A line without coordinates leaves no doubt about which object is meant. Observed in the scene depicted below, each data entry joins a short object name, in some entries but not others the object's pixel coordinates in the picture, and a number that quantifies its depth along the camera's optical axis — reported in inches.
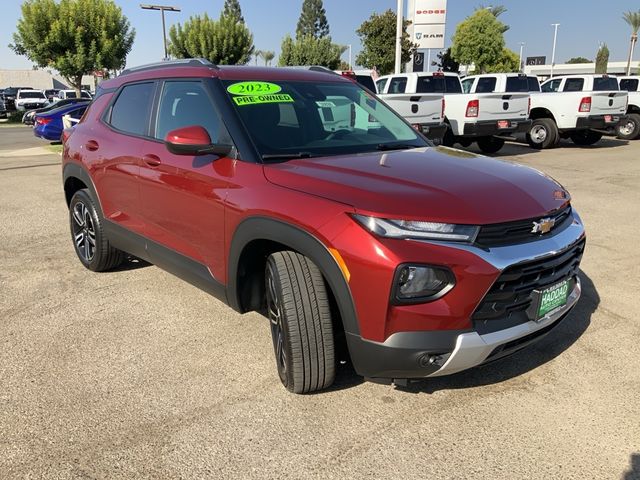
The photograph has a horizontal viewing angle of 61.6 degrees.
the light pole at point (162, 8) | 1409.9
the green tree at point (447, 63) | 1852.1
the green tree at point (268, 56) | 3410.4
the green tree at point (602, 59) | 2623.0
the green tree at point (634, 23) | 2132.1
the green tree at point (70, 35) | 1120.8
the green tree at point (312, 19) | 3127.5
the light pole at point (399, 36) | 736.3
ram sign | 1152.8
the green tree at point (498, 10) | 2228.1
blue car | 666.8
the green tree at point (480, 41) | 1680.6
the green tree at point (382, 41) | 1379.2
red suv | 92.0
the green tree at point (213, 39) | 1469.0
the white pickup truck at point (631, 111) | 654.5
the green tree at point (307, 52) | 1983.3
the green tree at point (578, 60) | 4173.7
